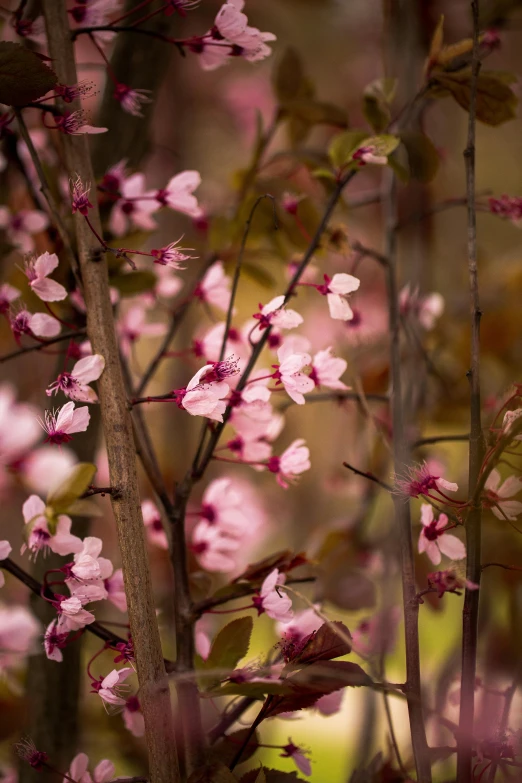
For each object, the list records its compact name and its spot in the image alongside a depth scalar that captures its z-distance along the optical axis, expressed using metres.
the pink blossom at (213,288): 0.63
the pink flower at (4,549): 0.58
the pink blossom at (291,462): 0.60
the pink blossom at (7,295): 0.61
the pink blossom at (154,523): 0.63
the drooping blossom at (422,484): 0.57
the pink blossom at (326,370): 0.60
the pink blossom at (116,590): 0.60
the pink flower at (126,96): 0.61
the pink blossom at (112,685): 0.57
